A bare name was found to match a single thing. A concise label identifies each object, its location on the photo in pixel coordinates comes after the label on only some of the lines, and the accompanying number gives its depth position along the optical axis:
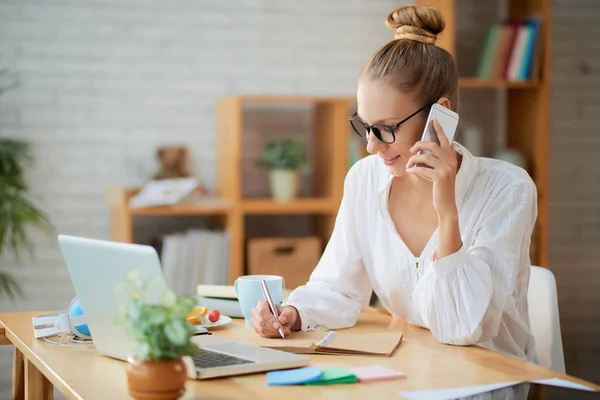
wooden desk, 2.29
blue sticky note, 2.33
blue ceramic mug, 2.81
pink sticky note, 2.36
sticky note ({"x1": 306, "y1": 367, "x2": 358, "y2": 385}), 2.35
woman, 2.67
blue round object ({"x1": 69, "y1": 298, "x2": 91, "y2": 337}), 2.64
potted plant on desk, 2.13
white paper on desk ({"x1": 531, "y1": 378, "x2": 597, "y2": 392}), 2.32
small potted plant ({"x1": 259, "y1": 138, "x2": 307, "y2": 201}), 4.58
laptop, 2.35
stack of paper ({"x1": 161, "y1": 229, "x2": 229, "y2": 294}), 4.47
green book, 4.76
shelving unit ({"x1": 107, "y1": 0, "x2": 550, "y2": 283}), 4.47
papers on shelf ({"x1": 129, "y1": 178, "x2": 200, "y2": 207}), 4.35
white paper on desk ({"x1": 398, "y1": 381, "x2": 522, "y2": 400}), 2.27
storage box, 4.51
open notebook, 2.55
